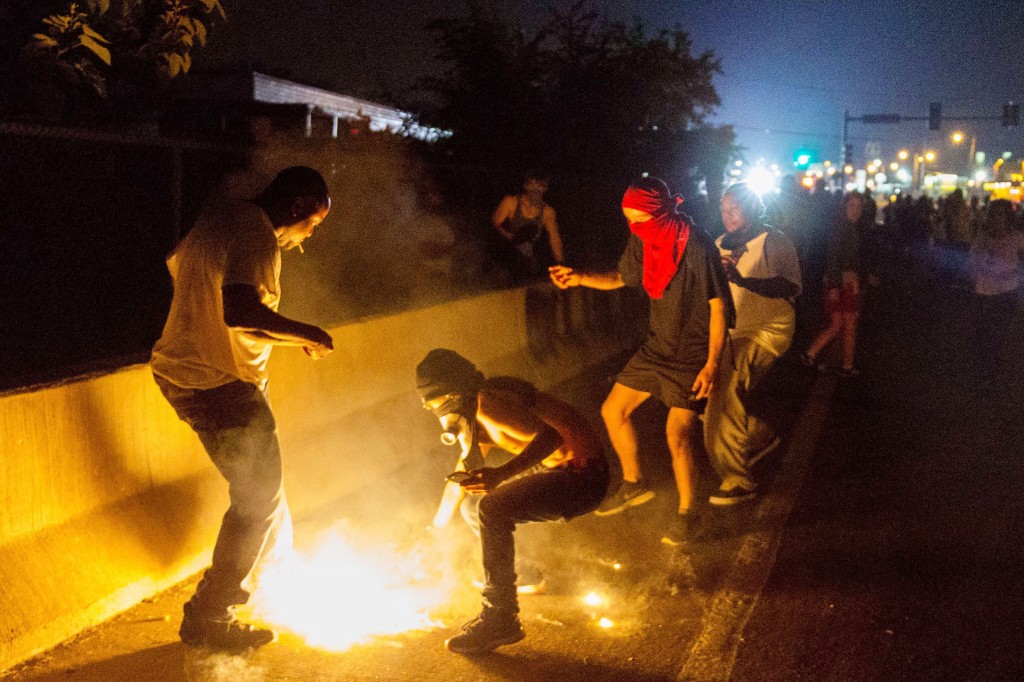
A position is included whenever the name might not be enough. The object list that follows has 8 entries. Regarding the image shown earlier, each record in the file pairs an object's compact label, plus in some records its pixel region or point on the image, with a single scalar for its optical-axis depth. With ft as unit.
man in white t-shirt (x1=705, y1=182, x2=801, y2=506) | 21.07
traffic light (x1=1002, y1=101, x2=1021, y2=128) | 142.54
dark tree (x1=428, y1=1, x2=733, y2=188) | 60.95
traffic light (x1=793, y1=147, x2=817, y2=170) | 91.97
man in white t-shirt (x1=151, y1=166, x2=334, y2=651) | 12.52
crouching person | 13.41
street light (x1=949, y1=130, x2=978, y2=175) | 251.97
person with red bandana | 18.43
